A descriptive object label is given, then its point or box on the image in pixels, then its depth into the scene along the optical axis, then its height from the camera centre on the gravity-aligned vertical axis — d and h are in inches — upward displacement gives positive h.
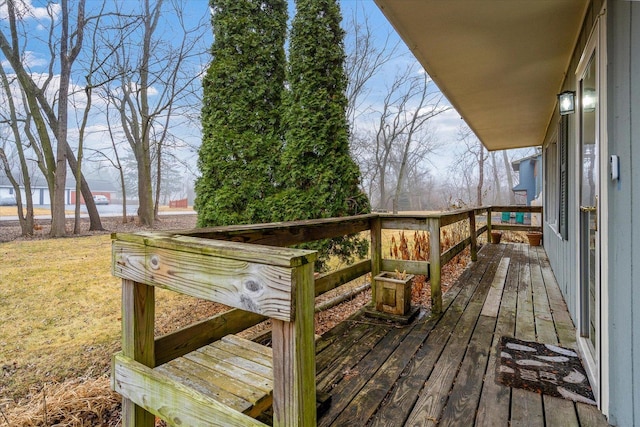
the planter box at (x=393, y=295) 115.6 -31.8
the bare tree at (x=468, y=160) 665.9 +99.1
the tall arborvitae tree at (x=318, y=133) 203.8 +45.3
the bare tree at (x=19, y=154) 405.1 +71.4
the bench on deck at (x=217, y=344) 36.7 -17.3
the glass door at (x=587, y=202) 88.0 -0.5
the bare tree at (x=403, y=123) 637.9 +168.7
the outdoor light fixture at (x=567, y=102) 113.3 +33.6
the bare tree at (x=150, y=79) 434.9 +185.9
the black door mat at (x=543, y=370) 73.5 -41.4
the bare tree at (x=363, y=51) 540.4 +254.1
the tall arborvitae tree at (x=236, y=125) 213.6 +53.7
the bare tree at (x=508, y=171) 941.2 +86.9
